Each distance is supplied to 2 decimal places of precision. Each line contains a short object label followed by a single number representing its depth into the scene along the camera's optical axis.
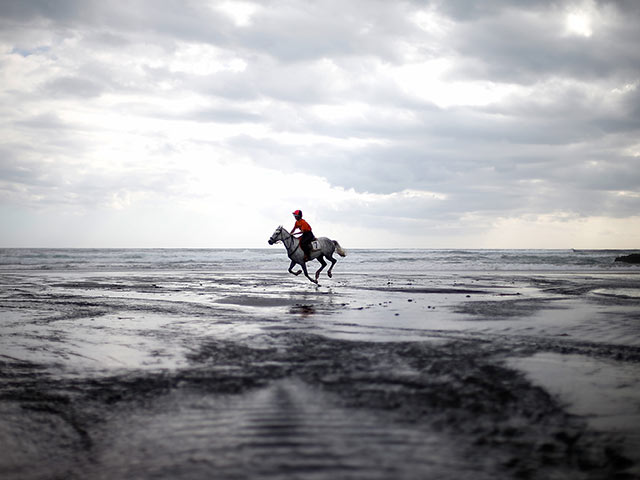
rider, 18.39
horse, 19.25
